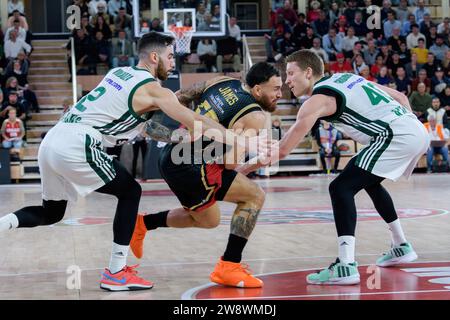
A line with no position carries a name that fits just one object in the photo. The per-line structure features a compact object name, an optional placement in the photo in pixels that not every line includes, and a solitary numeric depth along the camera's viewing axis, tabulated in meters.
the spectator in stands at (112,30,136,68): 20.48
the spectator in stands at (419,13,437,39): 22.64
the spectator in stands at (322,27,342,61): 21.70
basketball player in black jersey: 5.65
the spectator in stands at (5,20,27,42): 21.08
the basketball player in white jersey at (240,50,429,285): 5.62
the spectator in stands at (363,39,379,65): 21.55
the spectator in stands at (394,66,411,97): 20.66
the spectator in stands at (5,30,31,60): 20.98
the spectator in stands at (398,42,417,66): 21.73
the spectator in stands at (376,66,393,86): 20.44
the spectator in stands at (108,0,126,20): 22.30
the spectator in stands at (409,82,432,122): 20.03
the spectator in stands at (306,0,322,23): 22.69
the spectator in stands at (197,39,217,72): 21.00
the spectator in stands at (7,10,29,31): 21.44
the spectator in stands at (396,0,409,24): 23.28
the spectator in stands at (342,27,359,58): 21.69
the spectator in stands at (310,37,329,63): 21.20
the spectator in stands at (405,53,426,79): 21.33
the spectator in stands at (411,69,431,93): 20.73
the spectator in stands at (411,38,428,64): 21.97
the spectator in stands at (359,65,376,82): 19.81
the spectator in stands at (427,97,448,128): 19.55
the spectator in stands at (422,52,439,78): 21.47
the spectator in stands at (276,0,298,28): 22.50
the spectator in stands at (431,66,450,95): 20.84
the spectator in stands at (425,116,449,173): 19.31
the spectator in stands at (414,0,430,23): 23.27
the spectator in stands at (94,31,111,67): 20.98
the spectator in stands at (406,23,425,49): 22.31
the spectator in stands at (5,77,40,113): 19.78
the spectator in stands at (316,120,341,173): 18.89
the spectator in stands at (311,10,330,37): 22.27
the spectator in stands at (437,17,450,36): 22.83
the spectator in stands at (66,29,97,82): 21.03
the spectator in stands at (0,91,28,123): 19.38
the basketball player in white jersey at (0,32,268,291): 5.49
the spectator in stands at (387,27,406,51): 22.06
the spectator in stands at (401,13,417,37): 22.62
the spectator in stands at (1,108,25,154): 18.59
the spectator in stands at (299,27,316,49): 21.62
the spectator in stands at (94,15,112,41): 21.40
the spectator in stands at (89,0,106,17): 21.97
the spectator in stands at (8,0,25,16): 22.47
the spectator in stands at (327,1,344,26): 22.77
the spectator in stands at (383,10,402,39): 22.53
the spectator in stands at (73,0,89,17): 21.99
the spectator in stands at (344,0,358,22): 22.64
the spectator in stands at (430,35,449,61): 22.14
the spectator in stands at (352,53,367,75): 20.56
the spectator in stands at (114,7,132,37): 21.77
